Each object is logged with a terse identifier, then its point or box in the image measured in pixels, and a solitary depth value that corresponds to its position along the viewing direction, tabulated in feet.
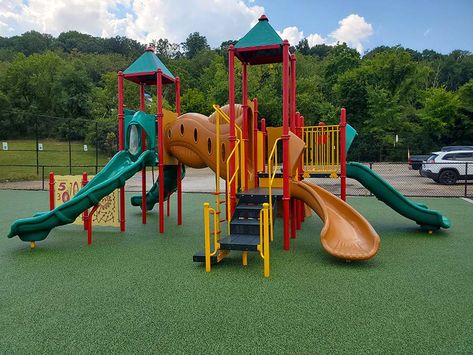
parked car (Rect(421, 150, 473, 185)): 56.29
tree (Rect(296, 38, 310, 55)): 277.64
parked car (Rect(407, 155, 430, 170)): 73.10
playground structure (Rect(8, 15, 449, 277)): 18.70
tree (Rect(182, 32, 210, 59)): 299.58
